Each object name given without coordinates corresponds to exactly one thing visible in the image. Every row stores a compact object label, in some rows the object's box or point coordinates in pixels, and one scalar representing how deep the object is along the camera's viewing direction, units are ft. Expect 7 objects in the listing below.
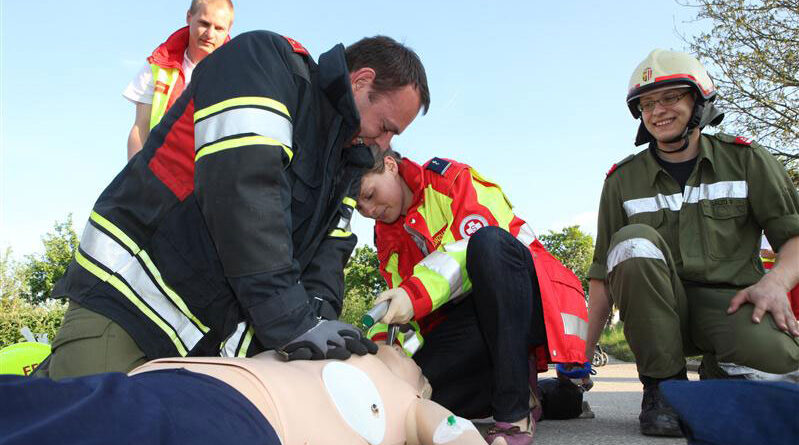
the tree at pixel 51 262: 82.43
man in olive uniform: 9.40
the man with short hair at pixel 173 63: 12.11
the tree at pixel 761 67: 42.22
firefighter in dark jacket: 6.33
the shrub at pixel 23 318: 52.49
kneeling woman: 8.45
